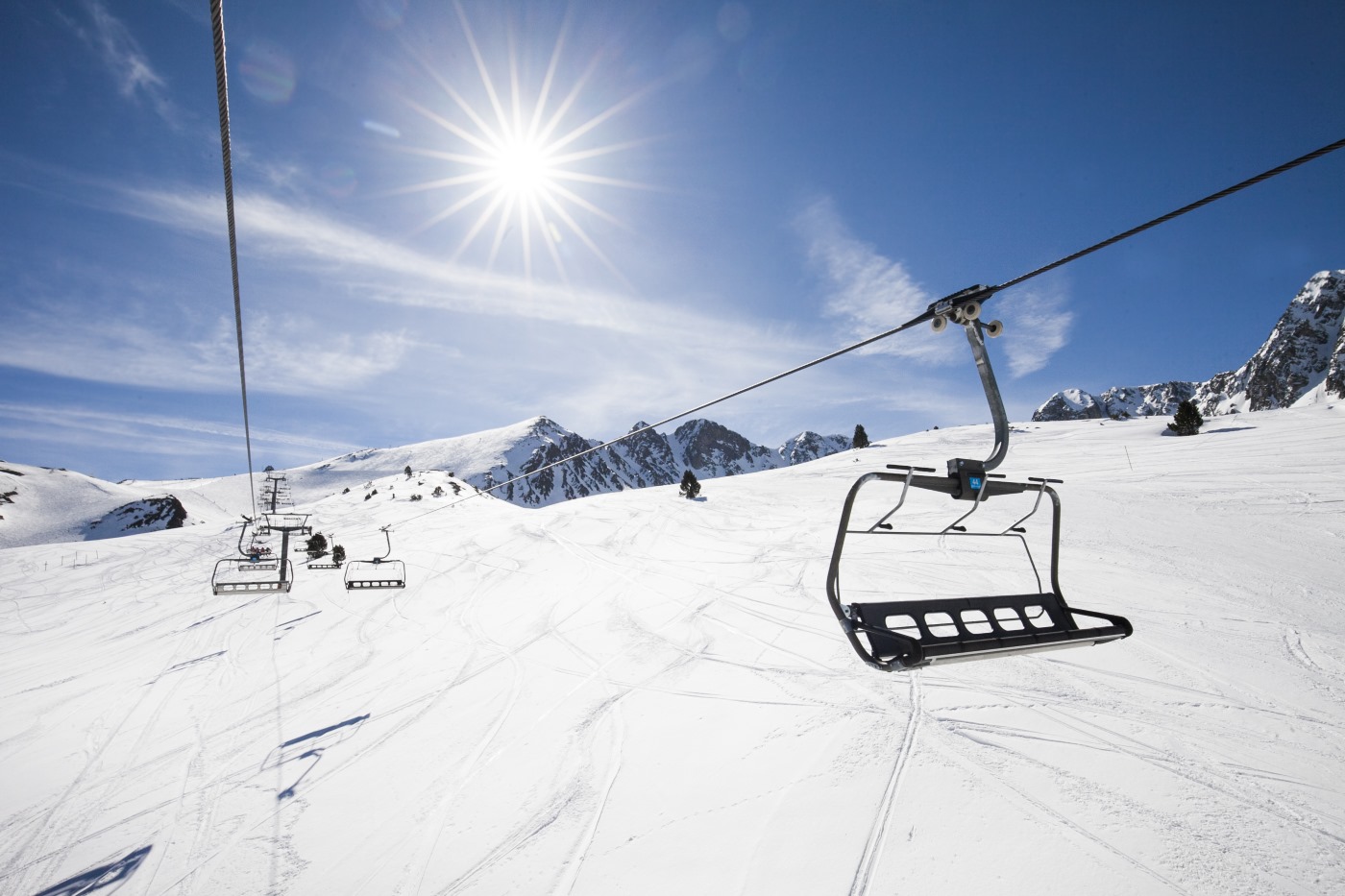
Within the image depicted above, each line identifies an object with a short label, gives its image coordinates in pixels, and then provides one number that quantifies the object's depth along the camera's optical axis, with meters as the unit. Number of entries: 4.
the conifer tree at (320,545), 35.07
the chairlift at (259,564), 14.79
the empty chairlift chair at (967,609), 3.43
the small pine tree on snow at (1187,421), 30.09
